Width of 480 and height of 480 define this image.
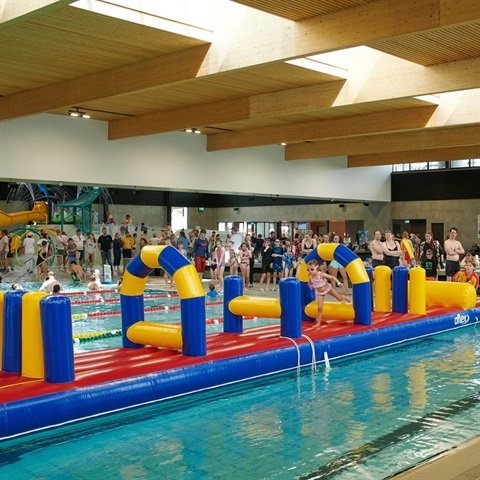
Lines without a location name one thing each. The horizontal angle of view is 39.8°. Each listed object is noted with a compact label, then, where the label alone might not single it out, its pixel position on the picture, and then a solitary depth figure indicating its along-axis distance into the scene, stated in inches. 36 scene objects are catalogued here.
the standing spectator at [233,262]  686.5
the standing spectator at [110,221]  1063.3
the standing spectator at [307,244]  778.8
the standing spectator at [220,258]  683.4
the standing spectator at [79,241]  791.0
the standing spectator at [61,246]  814.6
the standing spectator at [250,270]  714.3
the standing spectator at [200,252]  729.6
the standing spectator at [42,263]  756.9
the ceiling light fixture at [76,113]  607.8
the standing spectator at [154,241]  887.1
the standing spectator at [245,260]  695.7
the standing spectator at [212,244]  881.5
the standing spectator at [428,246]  594.2
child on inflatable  379.6
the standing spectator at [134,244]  924.0
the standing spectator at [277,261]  711.7
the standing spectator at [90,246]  833.5
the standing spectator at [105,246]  805.9
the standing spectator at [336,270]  570.7
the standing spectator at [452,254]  562.6
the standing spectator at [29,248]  853.8
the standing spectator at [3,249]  841.5
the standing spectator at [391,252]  549.4
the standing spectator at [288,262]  702.5
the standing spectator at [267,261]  716.0
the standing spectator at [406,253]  646.5
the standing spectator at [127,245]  911.0
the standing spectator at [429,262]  601.0
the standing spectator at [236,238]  1123.9
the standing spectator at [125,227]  916.6
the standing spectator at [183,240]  749.3
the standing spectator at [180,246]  688.8
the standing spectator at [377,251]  551.6
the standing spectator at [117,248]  884.6
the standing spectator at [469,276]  503.2
